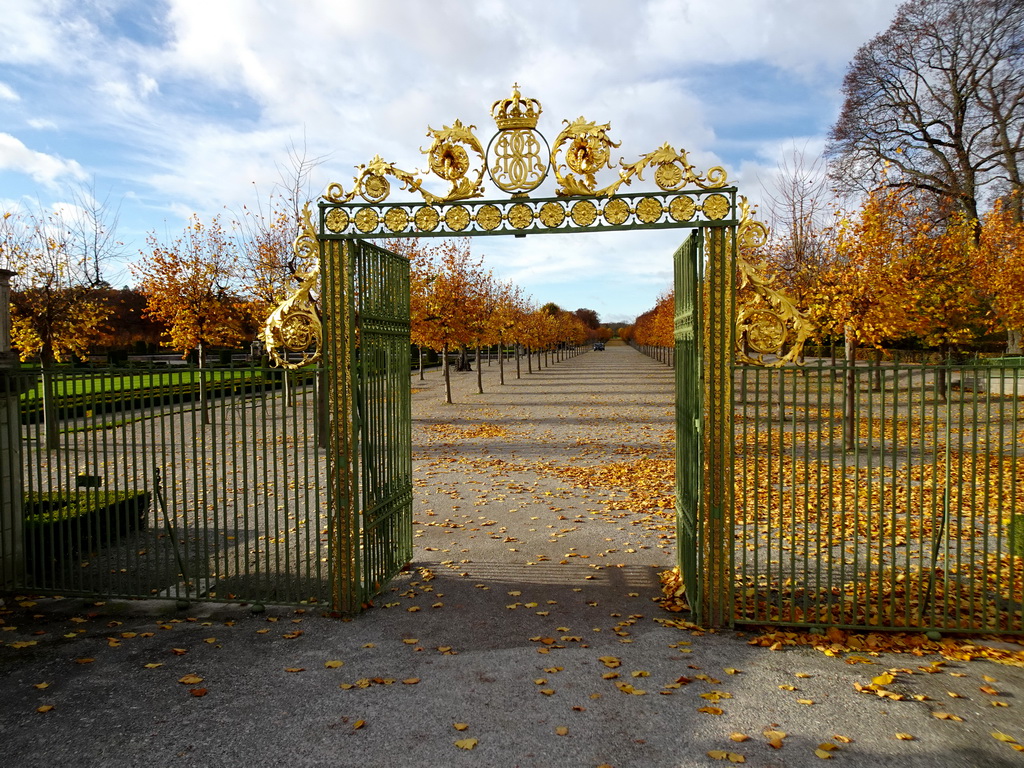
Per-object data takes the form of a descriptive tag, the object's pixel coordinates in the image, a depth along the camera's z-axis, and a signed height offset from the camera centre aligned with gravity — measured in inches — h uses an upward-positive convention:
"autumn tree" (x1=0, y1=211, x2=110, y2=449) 554.6 +53.1
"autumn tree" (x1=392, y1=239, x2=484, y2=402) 856.3 +76.6
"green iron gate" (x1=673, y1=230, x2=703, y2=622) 212.4 -17.3
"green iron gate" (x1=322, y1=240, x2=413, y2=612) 226.1 -17.5
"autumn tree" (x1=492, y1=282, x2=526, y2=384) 1266.0 +92.7
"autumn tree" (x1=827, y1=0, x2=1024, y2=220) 884.0 +345.6
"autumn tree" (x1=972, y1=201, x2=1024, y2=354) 709.3 +91.8
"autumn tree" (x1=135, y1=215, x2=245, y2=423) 704.4 +68.0
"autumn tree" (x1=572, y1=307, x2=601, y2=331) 6008.9 +371.8
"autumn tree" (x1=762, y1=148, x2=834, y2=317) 674.8 +105.5
